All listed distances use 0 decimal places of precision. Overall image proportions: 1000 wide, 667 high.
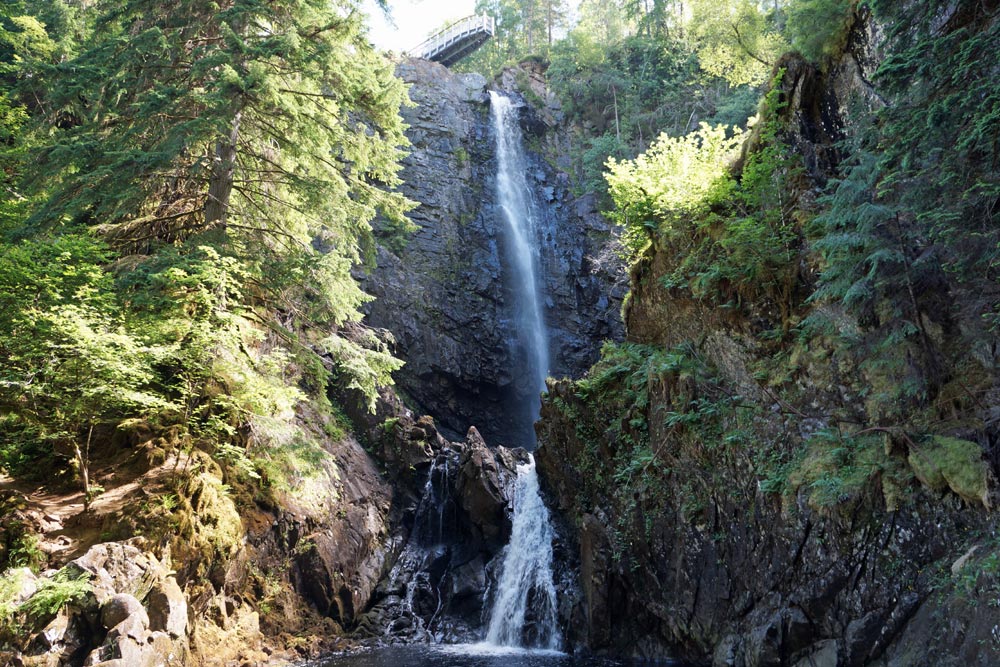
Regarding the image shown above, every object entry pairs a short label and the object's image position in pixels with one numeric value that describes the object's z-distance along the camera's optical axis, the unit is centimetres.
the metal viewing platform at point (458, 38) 3781
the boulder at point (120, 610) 755
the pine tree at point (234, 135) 941
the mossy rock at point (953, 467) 732
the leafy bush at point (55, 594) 709
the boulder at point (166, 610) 840
